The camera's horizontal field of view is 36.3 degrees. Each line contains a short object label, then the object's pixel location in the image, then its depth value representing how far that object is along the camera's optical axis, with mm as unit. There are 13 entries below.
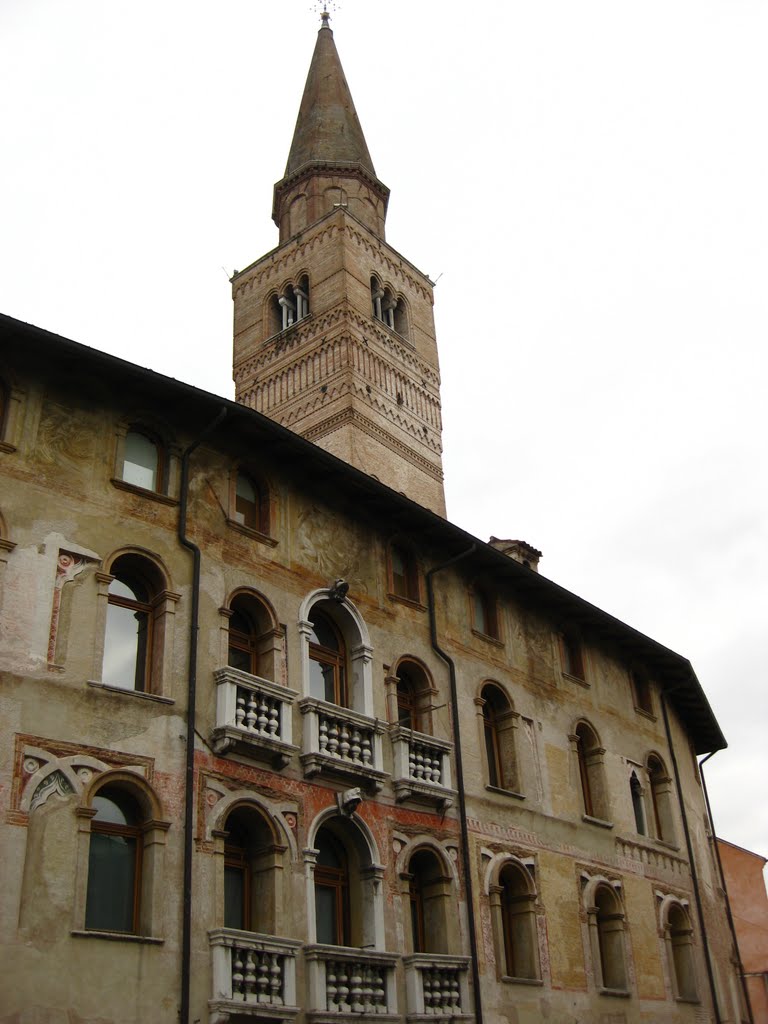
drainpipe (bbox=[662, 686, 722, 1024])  23600
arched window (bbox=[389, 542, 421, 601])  20312
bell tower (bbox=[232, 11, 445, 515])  45969
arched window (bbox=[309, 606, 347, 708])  18109
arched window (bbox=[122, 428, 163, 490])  16422
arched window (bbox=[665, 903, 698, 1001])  23125
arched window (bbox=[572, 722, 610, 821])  22875
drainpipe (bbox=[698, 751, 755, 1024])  26080
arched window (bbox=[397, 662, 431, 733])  19359
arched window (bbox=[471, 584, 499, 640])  21891
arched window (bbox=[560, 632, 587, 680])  24000
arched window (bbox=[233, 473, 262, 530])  17844
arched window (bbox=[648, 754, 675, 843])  25109
